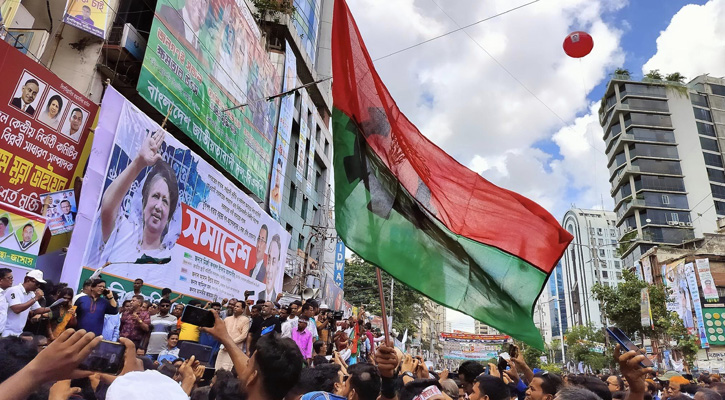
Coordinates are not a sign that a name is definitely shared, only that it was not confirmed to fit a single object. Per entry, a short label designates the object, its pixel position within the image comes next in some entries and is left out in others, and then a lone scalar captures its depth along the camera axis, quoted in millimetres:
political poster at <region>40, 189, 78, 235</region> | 8539
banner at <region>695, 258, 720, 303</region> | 32250
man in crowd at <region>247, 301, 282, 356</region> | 6844
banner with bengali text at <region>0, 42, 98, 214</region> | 7891
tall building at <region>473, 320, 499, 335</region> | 161875
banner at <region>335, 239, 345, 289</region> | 31008
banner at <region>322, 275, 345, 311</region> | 22711
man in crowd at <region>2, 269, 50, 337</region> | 5805
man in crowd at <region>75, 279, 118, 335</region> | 6430
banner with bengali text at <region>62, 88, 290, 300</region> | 9000
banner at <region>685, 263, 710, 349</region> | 31609
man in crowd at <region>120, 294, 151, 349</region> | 7293
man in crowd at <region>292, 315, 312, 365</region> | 7820
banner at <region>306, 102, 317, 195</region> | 29344
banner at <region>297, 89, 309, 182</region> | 26750
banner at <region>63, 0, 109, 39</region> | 10211
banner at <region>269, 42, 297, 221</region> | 20969
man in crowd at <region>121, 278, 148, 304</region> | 9221
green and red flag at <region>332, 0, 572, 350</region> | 3973
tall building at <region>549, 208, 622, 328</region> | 85312
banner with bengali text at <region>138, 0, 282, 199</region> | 11977
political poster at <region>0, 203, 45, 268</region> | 6809
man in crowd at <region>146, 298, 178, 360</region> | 7379
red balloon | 8750
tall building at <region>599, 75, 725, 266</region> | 52156
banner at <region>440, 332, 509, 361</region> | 46969
